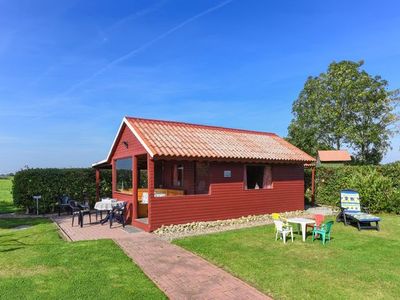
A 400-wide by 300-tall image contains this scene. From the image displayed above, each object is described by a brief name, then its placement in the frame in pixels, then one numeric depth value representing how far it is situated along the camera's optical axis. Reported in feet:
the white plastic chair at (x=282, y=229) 33.25
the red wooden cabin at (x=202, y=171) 41.03
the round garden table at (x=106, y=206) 43.57
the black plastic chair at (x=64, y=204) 53.75
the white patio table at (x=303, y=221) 34.30
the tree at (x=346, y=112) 125.92
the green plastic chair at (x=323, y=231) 33.09
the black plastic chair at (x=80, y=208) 42.19
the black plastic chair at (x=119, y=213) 42.32
